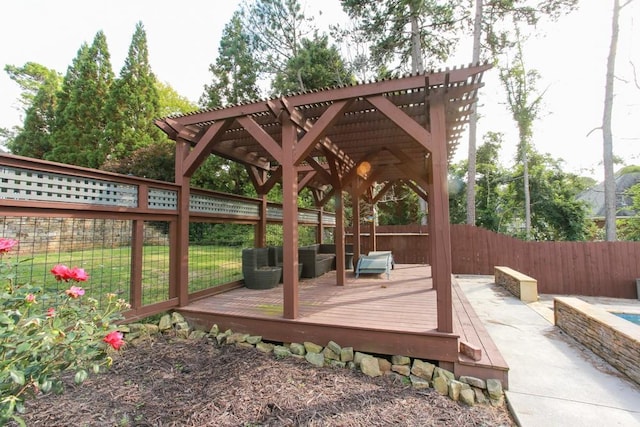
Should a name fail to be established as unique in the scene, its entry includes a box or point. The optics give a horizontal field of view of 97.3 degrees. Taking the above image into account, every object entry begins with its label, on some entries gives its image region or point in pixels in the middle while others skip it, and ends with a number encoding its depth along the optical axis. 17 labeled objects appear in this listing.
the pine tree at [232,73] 14.46
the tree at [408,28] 10.80
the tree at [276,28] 13.25
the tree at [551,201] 12.98
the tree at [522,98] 13.86
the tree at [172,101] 24.12
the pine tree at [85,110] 15.45
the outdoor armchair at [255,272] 5.56
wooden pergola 3.09
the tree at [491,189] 14.00
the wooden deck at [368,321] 2.95
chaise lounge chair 6.41
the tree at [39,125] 18.25
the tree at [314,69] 12.64
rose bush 1.24
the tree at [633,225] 11.10
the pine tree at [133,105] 15.31
